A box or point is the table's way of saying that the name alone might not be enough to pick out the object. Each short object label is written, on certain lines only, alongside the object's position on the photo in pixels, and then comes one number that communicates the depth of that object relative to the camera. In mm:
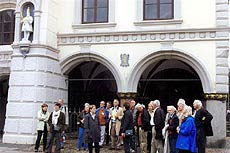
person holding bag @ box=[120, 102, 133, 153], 9797
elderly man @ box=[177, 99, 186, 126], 8289
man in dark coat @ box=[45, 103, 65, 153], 10625
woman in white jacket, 11656
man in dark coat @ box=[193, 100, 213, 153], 8883
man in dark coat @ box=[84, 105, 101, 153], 10055
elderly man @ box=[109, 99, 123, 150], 12419
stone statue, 14039
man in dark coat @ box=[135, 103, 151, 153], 10266
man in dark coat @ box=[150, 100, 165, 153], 9366
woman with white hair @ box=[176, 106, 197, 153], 7902
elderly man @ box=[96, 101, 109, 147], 12735
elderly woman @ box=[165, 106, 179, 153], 8648
